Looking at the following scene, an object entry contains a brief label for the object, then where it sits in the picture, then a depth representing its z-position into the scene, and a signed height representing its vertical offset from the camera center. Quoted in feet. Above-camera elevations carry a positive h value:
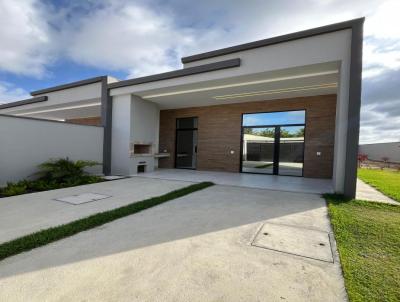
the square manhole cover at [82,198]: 14.46 -4.23
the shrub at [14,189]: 16.33 -4.14
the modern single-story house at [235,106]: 16.63 +6.61
